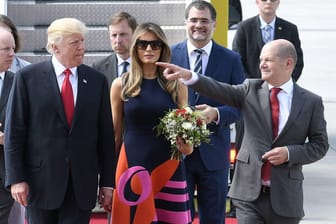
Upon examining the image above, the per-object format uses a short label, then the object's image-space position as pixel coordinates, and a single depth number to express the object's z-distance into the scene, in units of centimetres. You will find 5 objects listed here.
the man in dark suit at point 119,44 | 1434
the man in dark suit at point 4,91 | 1336
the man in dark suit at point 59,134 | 1166
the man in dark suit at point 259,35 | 1831
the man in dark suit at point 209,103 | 1388
